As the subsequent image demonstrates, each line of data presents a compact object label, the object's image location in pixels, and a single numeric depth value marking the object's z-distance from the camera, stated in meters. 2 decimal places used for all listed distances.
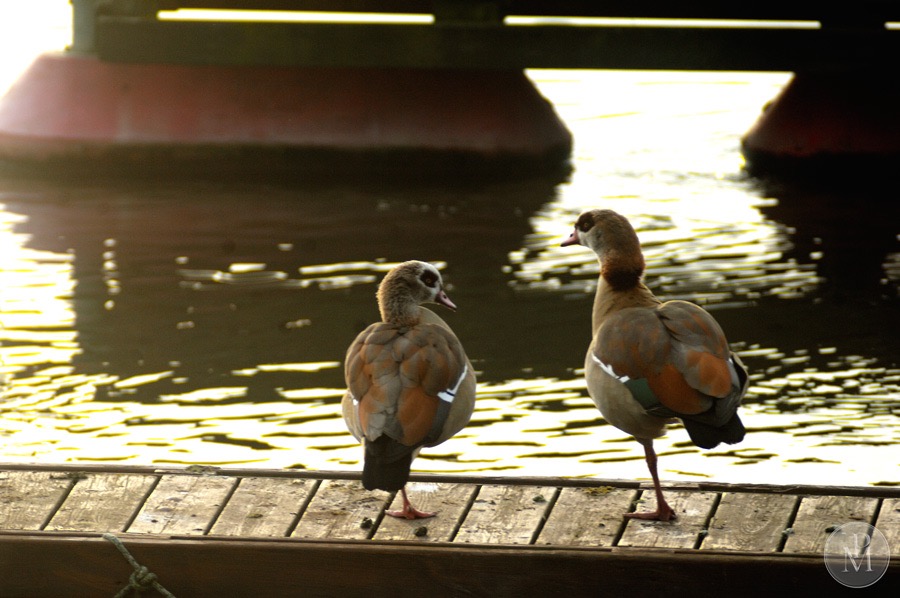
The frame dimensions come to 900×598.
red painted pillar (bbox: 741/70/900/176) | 29.67
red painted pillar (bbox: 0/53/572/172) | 29.14
